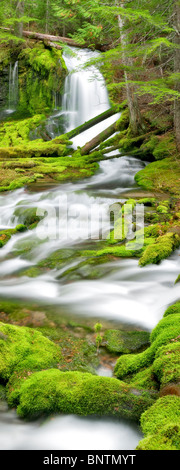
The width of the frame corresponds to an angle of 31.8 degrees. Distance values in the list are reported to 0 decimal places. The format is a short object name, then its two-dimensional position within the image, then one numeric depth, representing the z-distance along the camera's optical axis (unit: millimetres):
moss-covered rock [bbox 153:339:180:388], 2248
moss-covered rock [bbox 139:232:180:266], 5598
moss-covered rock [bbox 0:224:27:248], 7251
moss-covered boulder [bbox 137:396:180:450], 1676
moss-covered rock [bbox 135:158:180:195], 9242
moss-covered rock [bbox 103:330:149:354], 3408
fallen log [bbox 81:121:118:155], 13664
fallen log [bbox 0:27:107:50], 20088
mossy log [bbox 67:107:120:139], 14094
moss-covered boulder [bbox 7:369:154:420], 2234
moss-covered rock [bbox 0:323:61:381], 2838
